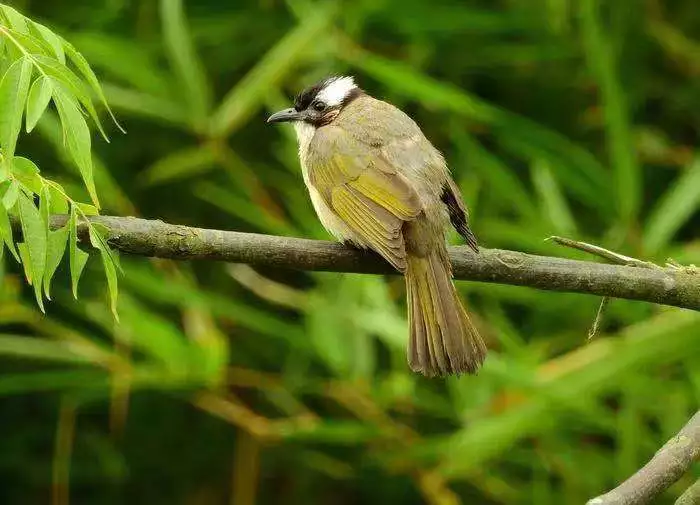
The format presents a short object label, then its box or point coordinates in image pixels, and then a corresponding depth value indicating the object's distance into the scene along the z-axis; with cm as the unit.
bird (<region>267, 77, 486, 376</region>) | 677
